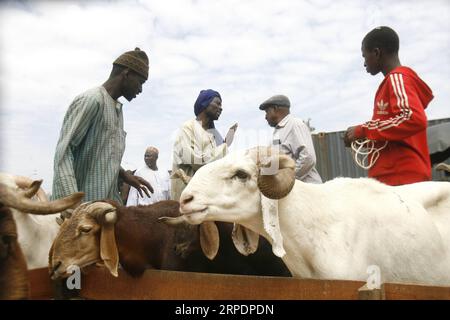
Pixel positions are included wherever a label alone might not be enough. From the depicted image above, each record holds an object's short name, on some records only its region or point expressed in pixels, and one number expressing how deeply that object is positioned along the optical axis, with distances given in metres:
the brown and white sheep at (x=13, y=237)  2.02
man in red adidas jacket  3.31
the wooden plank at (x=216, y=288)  2.36
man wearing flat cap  4.61
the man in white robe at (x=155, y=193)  5.69
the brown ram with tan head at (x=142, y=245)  2.70
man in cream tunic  4.31
